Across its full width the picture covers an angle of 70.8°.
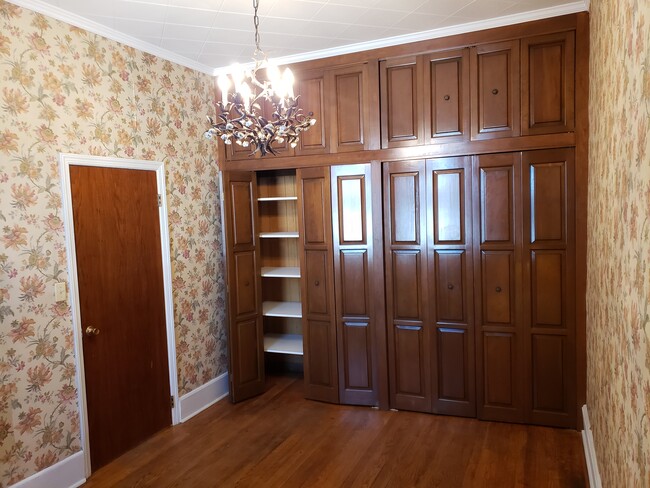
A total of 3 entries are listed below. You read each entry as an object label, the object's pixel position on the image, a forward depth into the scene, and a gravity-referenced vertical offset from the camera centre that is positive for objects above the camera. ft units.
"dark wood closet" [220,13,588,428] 10.57 -0.22
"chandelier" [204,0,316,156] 7.07 +1.76
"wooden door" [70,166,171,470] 9.93 -1.79
